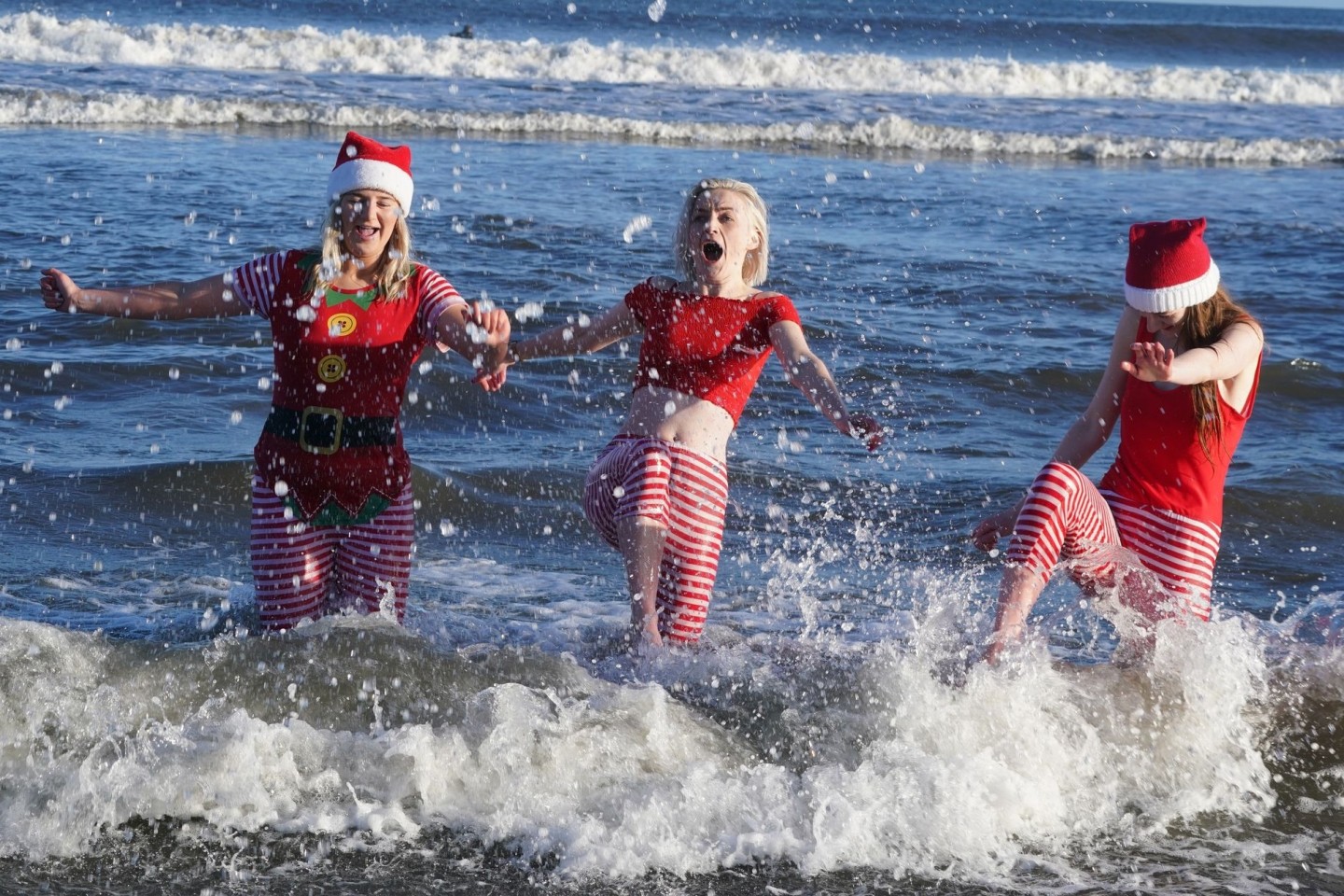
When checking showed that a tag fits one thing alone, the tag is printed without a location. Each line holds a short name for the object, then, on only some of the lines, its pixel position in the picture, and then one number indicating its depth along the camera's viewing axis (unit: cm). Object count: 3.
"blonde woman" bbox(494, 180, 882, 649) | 1018
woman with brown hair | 959
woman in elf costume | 959
